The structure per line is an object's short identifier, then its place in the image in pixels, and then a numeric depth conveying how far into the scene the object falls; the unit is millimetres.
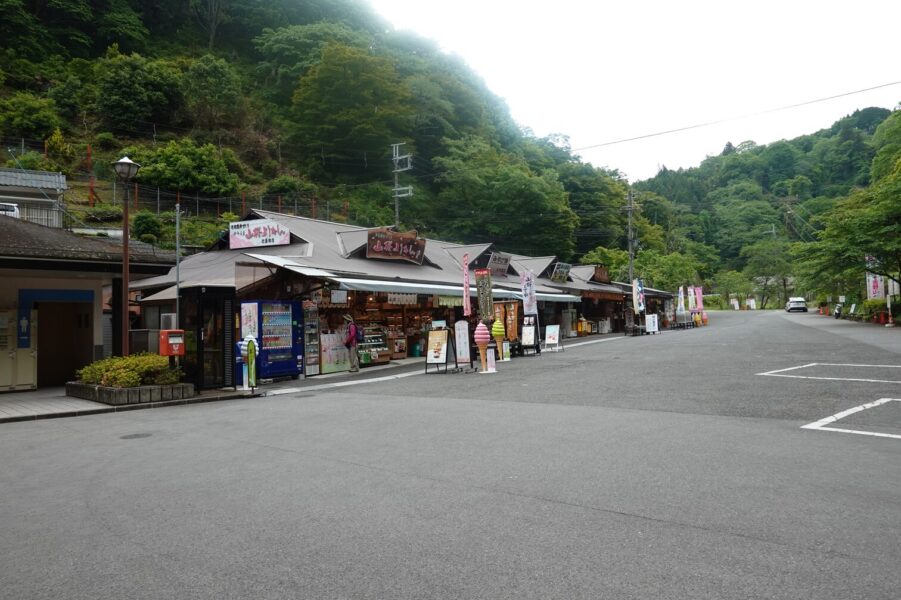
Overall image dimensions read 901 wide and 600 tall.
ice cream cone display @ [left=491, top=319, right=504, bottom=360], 18641
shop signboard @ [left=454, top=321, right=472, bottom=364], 17672
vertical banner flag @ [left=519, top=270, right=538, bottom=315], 22859
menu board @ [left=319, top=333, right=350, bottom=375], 17750
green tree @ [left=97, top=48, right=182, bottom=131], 42031
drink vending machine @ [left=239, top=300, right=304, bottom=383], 15609
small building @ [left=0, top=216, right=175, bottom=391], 12969
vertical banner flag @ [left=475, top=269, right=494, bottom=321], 19000
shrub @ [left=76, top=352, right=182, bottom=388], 12133
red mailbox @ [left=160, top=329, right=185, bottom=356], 12711
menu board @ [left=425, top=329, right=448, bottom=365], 17078
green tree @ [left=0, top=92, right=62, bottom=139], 36969
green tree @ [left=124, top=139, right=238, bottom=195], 35938
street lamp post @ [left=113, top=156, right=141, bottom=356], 12047
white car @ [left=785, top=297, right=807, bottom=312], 58625
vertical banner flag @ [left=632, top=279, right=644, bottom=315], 34172
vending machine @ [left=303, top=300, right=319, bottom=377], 17125
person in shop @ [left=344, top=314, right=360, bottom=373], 17750
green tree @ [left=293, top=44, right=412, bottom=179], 46812
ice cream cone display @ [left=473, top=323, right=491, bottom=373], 16656
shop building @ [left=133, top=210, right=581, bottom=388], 14758
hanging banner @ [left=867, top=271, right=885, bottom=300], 41062
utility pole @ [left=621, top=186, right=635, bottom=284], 42062
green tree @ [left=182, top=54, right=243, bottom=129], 46406
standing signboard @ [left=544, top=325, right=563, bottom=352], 23750
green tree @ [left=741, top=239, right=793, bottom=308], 72312
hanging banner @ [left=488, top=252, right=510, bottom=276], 30891
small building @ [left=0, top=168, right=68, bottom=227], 26078
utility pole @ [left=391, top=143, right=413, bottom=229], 37344
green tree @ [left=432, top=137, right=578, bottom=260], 48125
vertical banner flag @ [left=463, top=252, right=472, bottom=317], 19359
